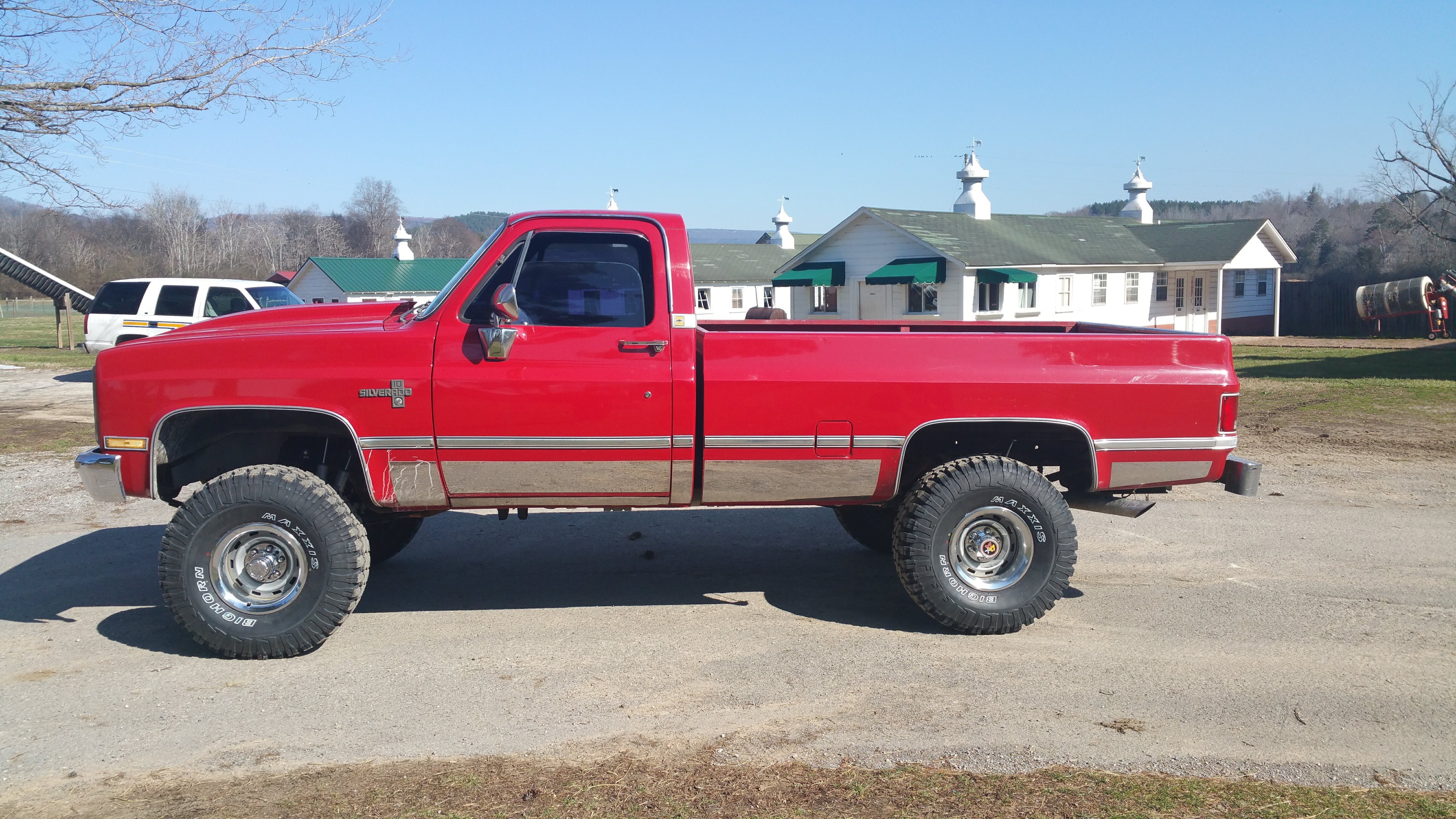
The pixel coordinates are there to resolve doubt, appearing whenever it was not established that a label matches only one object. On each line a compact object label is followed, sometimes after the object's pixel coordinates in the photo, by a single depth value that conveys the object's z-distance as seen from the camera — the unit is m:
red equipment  34.28
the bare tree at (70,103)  9.39
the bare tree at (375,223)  110.12
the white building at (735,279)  46.41
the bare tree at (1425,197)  25.12
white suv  18.91
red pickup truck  5.14
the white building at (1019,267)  31.03
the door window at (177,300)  19.17
